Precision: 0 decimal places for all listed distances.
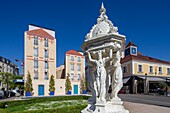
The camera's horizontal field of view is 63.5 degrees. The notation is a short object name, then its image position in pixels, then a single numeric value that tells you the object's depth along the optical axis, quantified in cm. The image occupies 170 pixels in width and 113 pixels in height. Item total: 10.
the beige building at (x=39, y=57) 2473
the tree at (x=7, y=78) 2495
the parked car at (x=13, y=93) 2856
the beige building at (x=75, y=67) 2808
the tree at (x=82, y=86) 2830
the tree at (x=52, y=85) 2539
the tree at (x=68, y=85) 2671
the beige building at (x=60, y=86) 2651
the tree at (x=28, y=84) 2342
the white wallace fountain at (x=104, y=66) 312
